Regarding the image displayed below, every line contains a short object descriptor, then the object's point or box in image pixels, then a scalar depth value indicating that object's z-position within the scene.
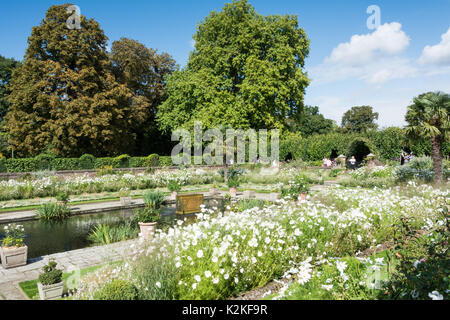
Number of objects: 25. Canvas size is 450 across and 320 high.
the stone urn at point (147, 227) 7.99
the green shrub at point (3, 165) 22.49
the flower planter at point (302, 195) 11.44
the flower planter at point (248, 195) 14.89
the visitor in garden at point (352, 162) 30.11
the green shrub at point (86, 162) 25.08
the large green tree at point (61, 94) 25.22
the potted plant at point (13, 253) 6.23
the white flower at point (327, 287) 3.50
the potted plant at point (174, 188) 15.54
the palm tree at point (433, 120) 14.20
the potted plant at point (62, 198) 12.62
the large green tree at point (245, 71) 23.97
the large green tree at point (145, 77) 31.42
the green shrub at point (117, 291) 3.77
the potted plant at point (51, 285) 4.61
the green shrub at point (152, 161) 29.06
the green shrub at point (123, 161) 27.27
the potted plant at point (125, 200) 13.55
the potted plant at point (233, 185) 16.00
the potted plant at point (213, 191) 16.75
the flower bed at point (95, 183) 15.74
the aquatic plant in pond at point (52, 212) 11.16
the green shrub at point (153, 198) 13.00
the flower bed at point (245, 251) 4.09
